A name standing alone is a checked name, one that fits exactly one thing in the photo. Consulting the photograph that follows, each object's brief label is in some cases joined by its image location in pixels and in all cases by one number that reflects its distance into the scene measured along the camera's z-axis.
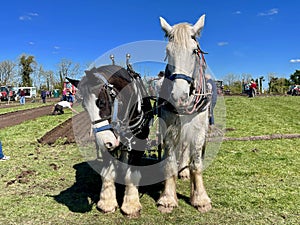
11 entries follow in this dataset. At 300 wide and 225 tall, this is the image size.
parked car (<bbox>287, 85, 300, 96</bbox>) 27.84
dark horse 2.73
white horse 2.85
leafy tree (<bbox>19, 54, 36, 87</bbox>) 53.72
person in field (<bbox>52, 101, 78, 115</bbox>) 14.73
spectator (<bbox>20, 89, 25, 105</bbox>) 26.98
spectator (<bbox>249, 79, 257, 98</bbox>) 24.09
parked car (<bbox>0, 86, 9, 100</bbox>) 34.38
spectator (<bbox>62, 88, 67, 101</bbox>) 17.95
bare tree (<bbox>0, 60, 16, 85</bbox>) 54.16
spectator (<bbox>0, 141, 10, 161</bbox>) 5.93
